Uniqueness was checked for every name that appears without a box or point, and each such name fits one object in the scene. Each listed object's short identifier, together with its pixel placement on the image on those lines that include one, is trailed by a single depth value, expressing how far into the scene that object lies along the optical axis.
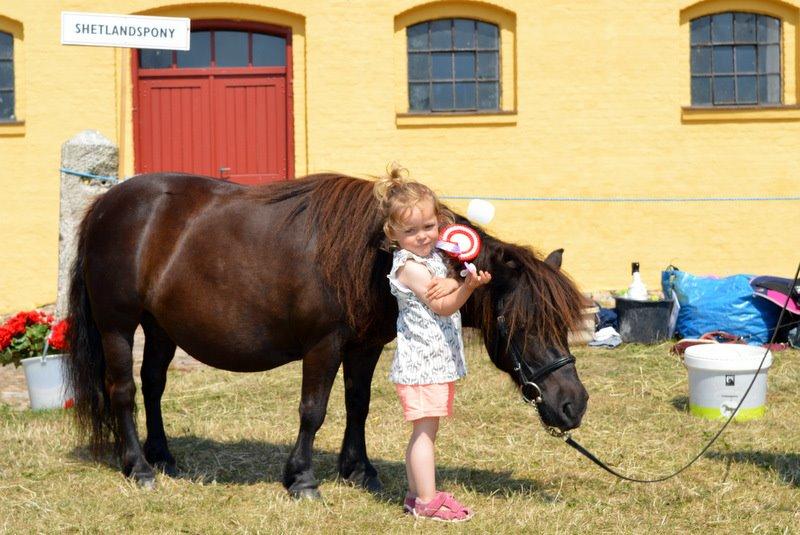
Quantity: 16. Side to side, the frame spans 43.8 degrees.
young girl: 4.00
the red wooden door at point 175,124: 11.66
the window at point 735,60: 11.78
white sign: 8.12
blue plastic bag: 8.63
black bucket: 8.90
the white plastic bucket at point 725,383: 6.01
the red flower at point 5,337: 6.61
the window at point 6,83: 11.67
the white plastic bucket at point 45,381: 6.48
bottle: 9.20
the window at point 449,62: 11.71
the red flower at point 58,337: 6.35
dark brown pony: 4.14
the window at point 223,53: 11.68
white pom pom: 4.12
